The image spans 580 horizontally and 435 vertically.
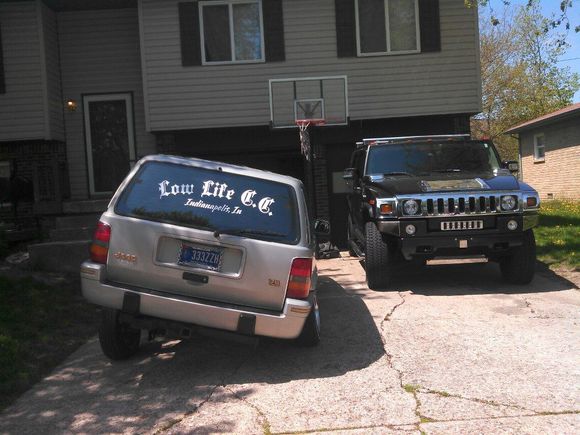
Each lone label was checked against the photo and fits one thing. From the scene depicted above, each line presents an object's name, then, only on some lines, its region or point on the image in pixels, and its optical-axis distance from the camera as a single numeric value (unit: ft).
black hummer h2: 23.56
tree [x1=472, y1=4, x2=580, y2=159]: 117.80
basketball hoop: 37.35
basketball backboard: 38.99
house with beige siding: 39.78
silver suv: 14.85
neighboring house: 67.00
